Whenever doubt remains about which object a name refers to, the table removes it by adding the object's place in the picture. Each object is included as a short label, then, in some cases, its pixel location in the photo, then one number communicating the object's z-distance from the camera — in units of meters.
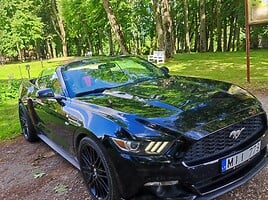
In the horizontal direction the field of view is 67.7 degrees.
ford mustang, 1.59
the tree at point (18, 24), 23.18
